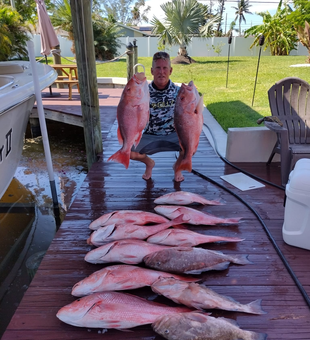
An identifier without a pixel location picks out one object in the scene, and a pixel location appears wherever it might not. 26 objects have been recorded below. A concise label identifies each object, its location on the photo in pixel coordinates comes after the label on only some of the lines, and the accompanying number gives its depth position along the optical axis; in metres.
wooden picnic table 8.20
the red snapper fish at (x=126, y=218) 2.64
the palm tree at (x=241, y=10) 51.63
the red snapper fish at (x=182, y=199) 3.06
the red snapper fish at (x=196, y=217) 2.72
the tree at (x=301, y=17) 17.00
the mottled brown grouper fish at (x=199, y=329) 1.64
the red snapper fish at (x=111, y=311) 1.74
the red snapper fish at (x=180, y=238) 2.40
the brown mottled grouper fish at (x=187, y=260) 2.13
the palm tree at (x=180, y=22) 16.70
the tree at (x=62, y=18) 16.39
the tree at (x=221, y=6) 47.24
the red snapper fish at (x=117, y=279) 1.95
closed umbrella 7.14
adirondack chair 4.16
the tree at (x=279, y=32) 20.92
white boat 3.43
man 3.29
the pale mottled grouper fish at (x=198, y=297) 1.85
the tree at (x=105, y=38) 20.38
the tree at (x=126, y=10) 56.23
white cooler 2.31
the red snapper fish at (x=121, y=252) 2.21
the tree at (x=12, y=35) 14.47
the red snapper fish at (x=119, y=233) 2.42
